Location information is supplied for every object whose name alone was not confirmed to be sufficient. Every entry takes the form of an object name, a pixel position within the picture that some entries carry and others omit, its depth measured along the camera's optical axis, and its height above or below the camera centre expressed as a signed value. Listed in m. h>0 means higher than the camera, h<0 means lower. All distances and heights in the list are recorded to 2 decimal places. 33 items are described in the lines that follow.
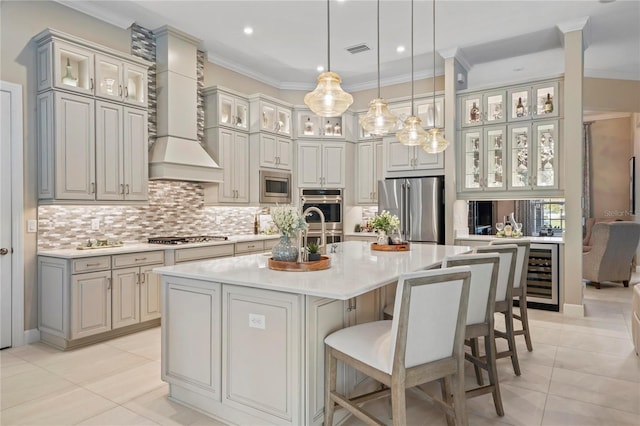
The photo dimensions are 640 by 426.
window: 7.41 -0.07
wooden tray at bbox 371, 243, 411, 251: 3.90 -0.35
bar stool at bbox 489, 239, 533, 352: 3.44 -0.61
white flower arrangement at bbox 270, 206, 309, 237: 2.67 -0.06
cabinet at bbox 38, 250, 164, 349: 3.74 -0.84
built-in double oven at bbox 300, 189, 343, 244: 6.62 +0.06
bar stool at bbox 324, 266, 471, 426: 1.87 -0.70
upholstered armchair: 6.25 -0.65
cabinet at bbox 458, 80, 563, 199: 5.24 +0.95
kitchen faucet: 2.74 -0.27
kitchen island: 2.18 -0.72
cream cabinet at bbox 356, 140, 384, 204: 6.60 +0.68
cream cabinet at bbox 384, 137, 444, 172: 5.94 +0.80
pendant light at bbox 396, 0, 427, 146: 3.95 +0.77
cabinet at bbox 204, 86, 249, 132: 5.56 +1.45
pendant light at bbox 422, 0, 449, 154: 4.17 +0.72
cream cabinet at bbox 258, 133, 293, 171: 6.05 +0.93
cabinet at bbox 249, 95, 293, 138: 5.98 +1.47
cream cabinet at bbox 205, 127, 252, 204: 5.58 +0.74
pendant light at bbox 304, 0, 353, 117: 2.81 +0.81
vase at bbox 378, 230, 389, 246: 4.04 -0.27
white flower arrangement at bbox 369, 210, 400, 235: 3.99 -0.12
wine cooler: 5.07 -0.85
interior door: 3.77 -0.06
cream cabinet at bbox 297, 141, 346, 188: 6.59 +0.78
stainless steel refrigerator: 5.77 +0.07
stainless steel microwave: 6.11 +0.39
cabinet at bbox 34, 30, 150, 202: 3.87 +0.92
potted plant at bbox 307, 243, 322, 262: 2.77 -0.29
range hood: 4.81 +1.23
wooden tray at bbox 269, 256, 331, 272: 2.63 -0.36
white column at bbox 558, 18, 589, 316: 4.85 +0.55
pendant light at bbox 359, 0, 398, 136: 3.45 +0.80
